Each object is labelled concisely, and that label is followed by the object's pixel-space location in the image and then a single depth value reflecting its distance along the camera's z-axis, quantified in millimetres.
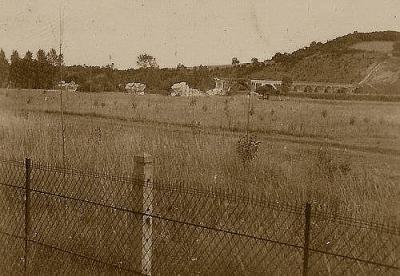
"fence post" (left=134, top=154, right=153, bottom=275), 6328
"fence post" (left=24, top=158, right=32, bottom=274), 6629
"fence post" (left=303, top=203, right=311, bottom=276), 4773
